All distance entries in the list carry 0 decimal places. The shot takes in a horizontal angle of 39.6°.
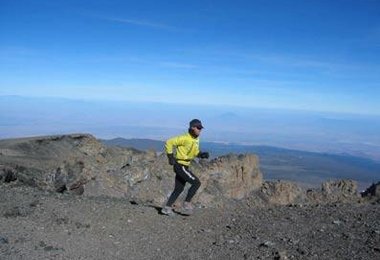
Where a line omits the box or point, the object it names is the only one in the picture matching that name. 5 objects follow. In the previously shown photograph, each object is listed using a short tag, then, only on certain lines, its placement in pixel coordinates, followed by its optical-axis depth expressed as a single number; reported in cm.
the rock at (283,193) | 3675
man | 1273
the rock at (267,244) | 1070
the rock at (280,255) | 983
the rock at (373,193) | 2478
